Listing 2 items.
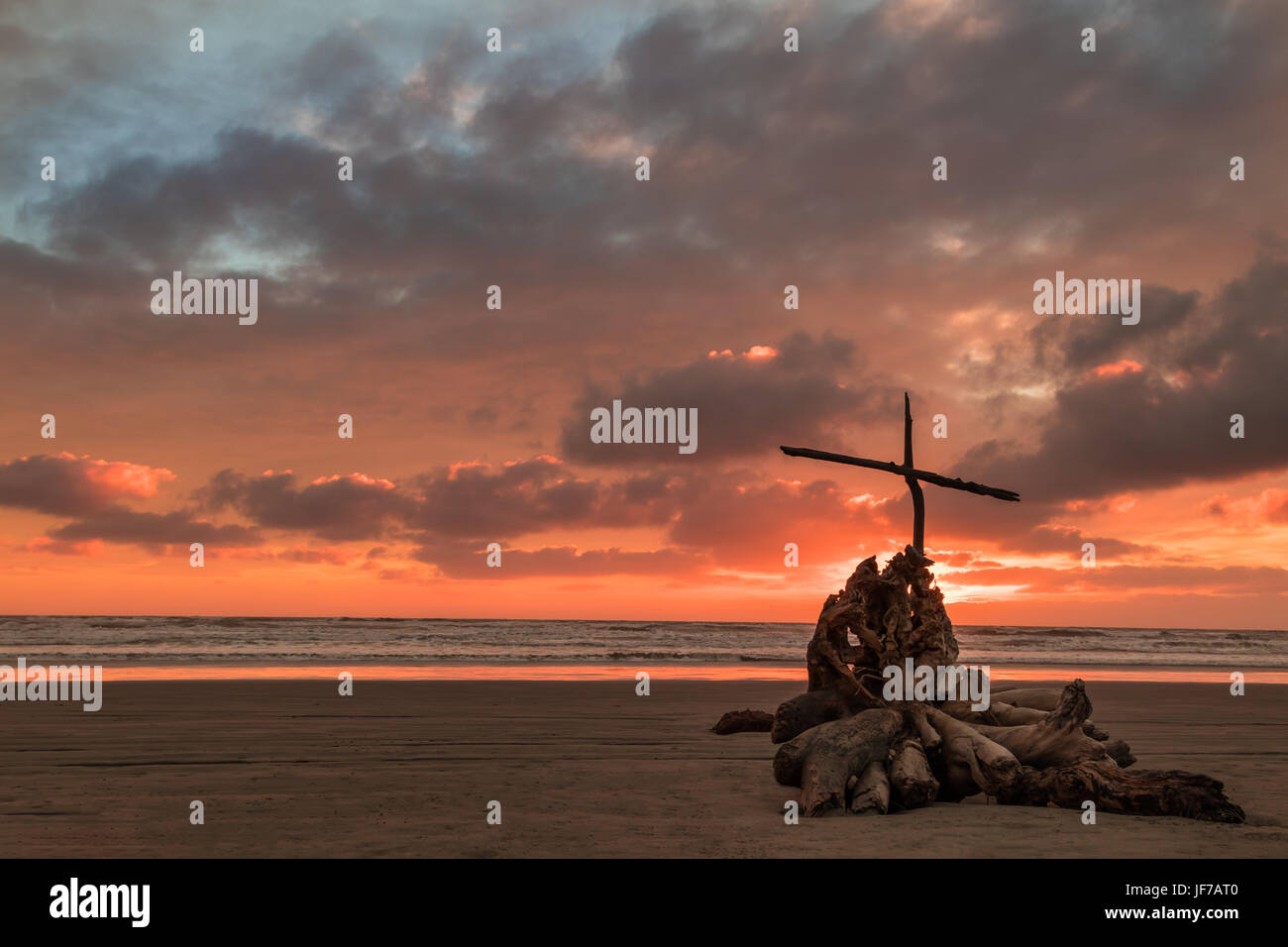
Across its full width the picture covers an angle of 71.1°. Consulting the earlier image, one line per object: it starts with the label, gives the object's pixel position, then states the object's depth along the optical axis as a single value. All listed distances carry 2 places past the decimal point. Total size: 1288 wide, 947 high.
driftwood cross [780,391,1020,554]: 14.42
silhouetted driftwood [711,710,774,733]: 16.41
